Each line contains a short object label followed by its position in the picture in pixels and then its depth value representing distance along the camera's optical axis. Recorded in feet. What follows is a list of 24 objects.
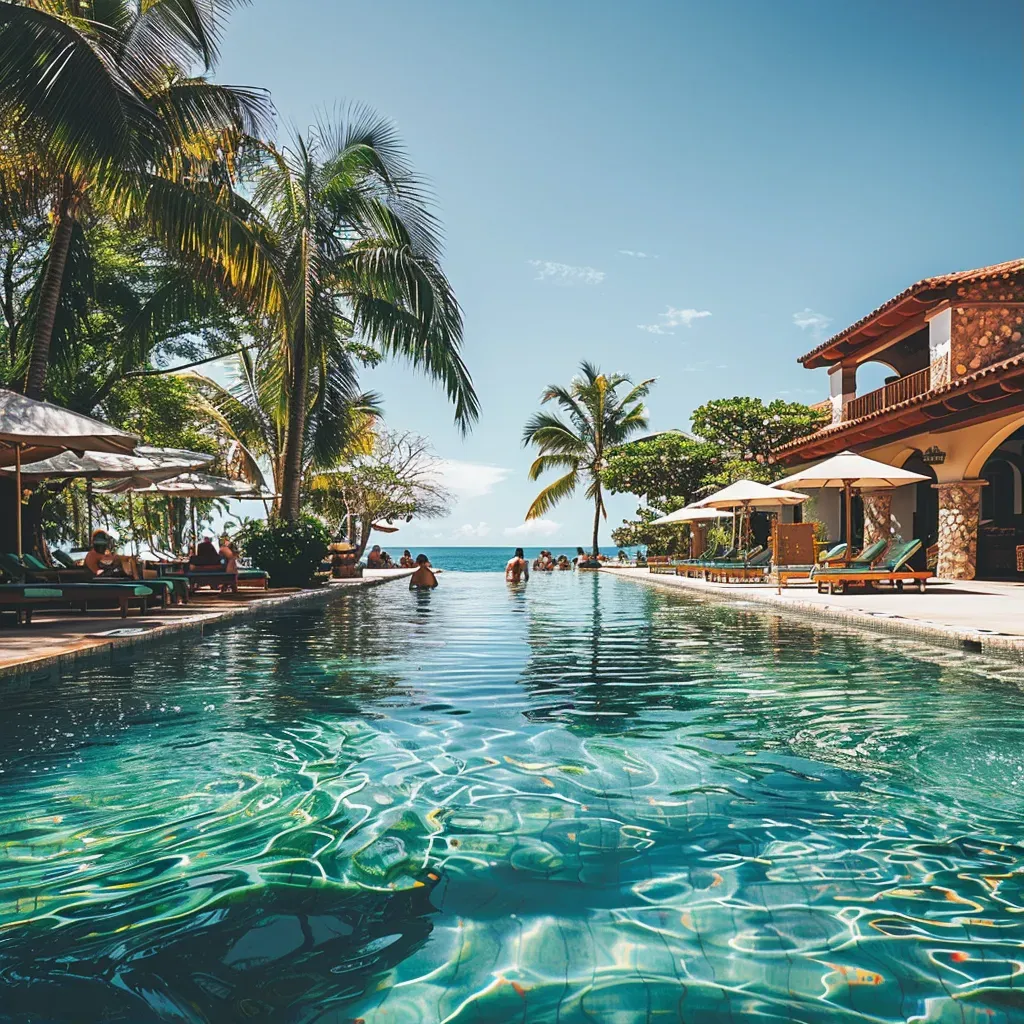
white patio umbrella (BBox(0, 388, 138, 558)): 29.91
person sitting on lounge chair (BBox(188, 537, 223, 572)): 49.64
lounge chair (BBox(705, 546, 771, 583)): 66.95
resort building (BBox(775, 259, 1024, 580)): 55.44
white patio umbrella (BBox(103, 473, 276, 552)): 53.21
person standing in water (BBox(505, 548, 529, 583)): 74.04
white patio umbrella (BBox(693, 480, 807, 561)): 63.31
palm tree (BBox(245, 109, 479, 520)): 50.83
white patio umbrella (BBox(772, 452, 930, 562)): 51.42
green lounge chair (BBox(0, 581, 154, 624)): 30.37
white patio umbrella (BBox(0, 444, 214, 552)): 41.04
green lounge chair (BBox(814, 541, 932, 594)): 50.93
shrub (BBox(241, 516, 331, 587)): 55.16
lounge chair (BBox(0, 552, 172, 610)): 34.30
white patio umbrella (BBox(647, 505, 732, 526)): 74.95
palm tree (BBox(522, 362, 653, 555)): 112.57
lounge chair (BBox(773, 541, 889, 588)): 53.88
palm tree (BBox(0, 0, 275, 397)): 28.78
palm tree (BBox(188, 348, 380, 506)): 59.11
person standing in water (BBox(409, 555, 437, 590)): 62.54
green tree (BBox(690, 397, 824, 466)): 90.68
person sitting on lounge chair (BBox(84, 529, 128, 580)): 39.28
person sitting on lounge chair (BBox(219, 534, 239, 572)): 47.70
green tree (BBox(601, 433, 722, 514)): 95.50
